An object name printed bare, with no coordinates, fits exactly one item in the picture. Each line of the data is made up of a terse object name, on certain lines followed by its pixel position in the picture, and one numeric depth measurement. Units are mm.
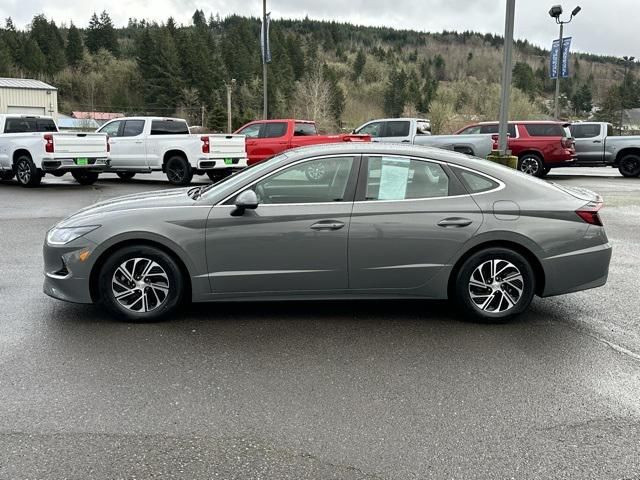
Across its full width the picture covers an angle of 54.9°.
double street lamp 27078
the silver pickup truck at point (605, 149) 20750
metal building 61166
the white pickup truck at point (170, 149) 16516
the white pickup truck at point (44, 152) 15461
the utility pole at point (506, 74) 13164
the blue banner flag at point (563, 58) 28469
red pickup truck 18141
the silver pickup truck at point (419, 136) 19375
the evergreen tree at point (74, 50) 110062
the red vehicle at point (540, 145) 18984
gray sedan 5008
